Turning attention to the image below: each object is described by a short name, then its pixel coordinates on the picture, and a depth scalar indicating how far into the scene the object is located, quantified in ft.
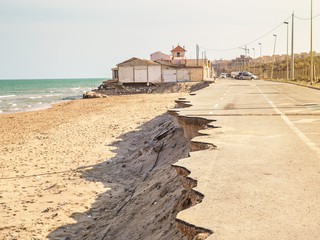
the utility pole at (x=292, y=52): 181.64
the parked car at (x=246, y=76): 253.03
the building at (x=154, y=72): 235.40
